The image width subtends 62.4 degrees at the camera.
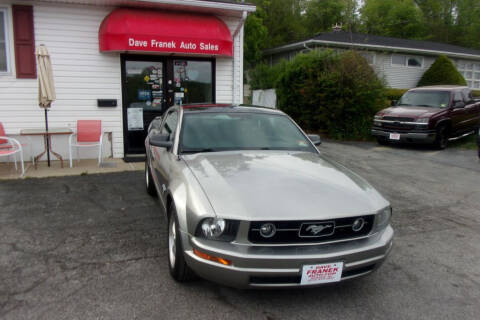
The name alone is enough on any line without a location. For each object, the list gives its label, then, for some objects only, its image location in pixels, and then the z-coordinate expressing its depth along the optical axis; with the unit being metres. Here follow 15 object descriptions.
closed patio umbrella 7.46
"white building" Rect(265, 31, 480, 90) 20.08
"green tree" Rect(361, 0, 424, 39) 38.22
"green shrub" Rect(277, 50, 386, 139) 13.11
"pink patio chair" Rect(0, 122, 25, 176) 7.27
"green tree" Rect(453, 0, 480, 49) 39.69
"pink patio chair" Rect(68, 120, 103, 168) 8.64
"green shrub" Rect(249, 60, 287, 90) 19.45
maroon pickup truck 11.30
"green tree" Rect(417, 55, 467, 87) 20.39
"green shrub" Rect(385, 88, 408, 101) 18.39
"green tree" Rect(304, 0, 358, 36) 40.03
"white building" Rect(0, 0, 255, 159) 8.31
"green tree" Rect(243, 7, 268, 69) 28.77
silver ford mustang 2.78
